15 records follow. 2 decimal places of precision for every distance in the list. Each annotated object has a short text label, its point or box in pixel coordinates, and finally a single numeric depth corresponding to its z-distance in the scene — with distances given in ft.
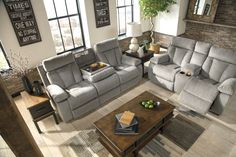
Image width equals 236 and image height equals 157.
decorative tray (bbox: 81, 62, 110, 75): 11.43
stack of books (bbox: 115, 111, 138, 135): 7.51
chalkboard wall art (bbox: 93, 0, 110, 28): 14.93
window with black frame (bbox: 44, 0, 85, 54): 13.64
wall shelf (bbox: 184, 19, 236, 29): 15.78
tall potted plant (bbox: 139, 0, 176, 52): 16.53
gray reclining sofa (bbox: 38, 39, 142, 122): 9.98
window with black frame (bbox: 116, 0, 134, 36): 17.62
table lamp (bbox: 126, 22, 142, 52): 13.90
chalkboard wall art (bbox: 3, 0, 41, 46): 11.06
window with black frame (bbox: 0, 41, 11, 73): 11.80
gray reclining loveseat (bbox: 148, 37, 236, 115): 9.84
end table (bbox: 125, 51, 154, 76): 13.78
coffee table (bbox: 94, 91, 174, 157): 7.23
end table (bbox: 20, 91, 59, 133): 9.30
